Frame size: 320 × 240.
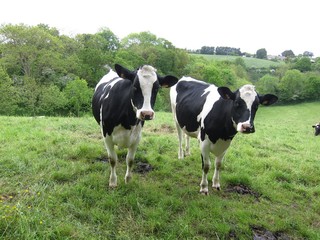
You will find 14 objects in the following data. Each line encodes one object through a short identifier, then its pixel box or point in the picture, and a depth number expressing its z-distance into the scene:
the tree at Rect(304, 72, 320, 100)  65.62
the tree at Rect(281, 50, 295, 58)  148.25
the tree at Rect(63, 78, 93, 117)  40.84
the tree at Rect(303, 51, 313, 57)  146.91
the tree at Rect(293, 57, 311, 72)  94.25
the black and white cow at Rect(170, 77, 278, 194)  5.23
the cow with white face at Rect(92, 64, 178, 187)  4.94
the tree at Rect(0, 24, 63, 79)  40.47
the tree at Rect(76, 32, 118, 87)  48.32
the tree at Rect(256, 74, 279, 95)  71.25
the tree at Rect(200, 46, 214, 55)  133.55
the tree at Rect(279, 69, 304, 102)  65.21
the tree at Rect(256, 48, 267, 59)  141.38
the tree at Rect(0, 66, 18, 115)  34.47
